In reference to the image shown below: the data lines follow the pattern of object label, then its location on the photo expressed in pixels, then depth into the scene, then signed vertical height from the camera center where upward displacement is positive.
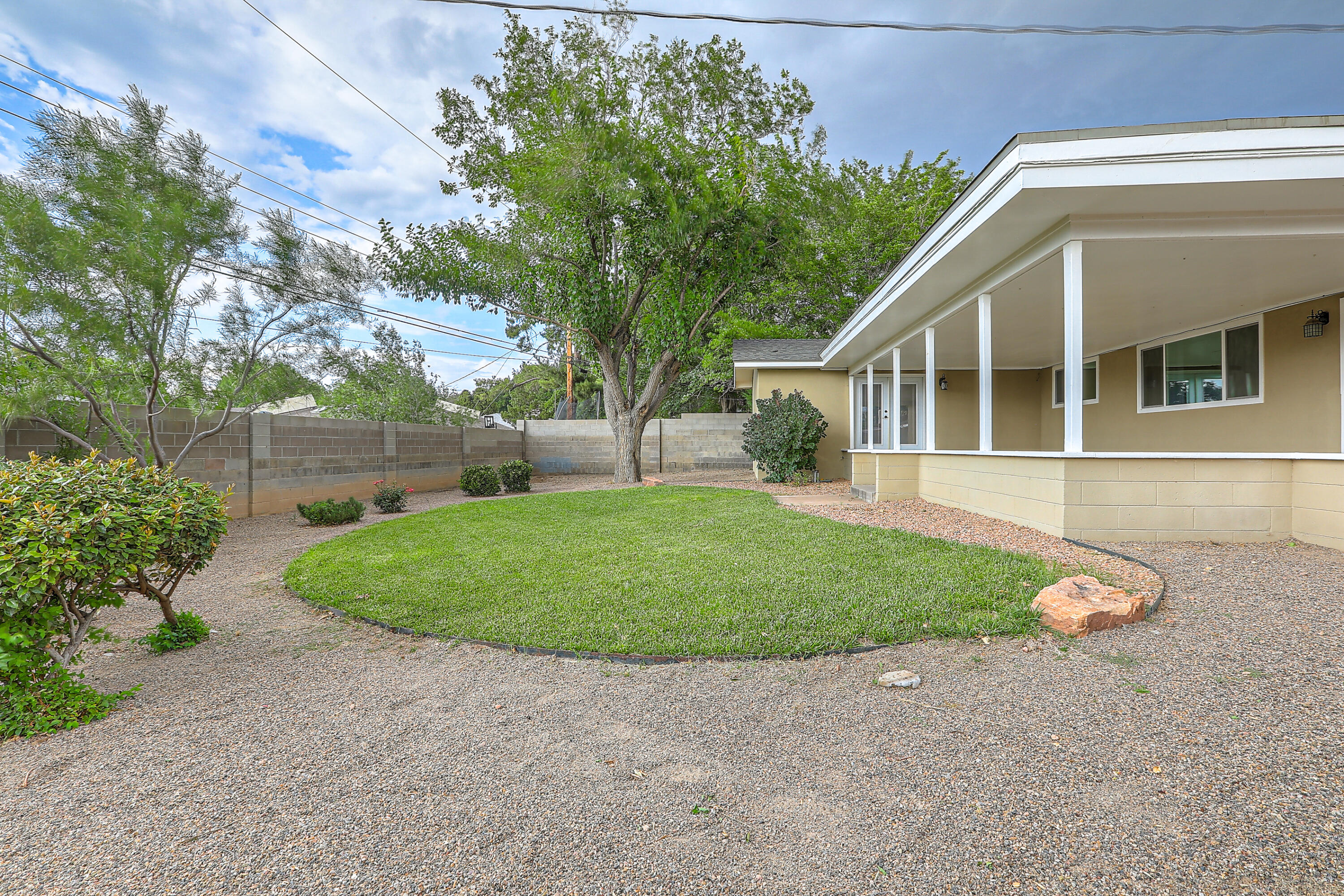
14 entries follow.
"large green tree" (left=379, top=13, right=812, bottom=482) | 11.54 +4.84
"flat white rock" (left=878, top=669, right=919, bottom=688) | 2.80 -1.15
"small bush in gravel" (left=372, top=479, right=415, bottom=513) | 9.58 -0.91
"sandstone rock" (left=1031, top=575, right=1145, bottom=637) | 3.24 -0.97
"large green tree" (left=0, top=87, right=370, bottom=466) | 5.54 +1.69
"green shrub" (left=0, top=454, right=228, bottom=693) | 2.50 -0.47
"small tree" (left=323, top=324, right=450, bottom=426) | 13.03 +1.49
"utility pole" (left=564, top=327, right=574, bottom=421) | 21.94 +2.19
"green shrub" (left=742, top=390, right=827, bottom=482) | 11.53 +0.03
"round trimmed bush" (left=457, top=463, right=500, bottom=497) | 12.00 -0.79
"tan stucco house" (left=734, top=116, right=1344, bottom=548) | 4.44 +1.44
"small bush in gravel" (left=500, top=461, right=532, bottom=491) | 12.58 -0.74
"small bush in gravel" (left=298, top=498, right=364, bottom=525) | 8.16 -0.95
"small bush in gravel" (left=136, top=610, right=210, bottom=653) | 3.51 -1.13
